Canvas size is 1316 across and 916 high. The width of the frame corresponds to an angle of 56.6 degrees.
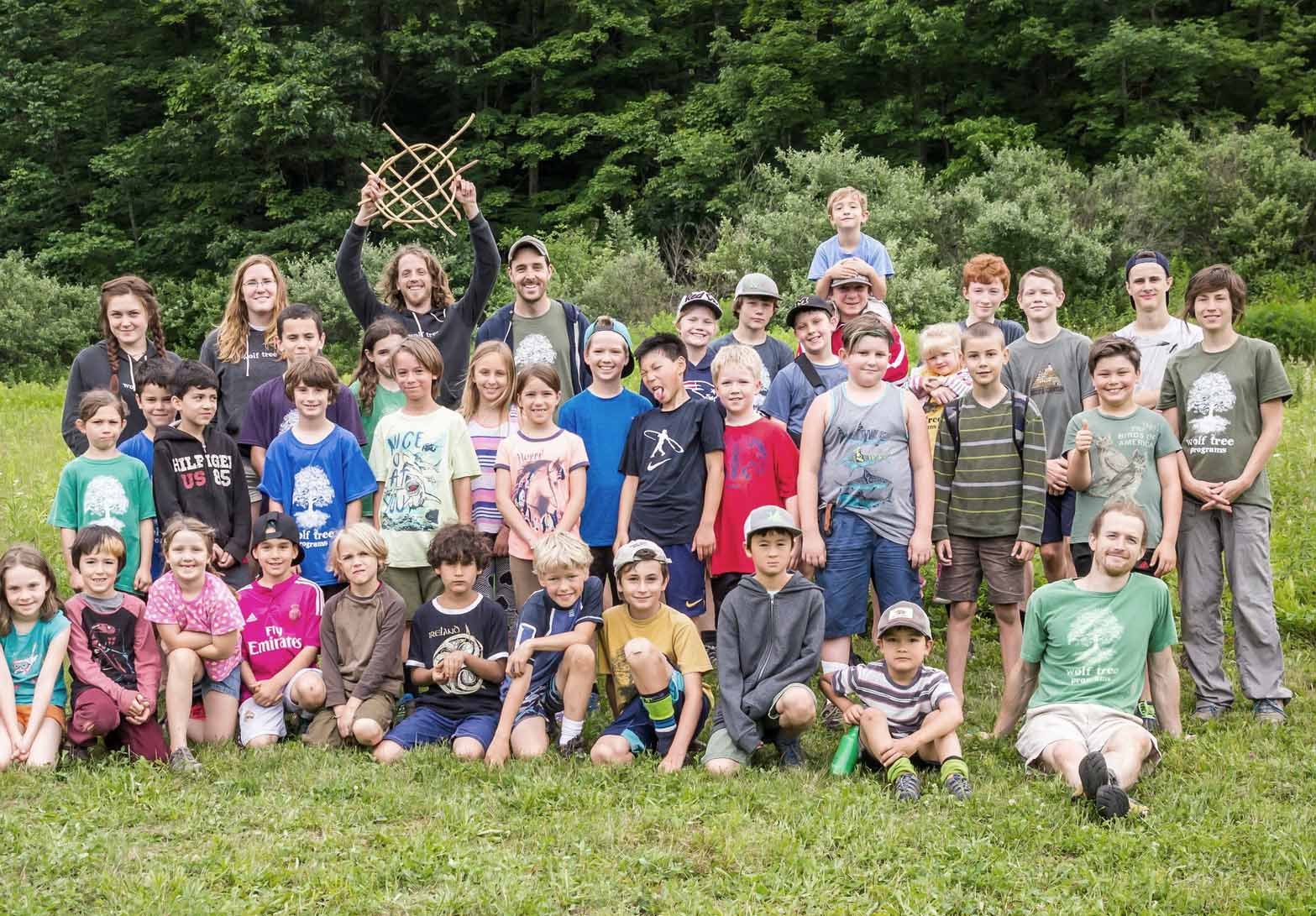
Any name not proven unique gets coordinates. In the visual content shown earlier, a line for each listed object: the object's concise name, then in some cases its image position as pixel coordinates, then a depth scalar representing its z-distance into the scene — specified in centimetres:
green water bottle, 525
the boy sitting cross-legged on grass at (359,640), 579
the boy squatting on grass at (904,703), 516
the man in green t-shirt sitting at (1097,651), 522
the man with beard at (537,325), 710
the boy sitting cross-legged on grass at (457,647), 578
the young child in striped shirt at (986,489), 586
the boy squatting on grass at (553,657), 557
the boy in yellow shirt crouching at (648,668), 539
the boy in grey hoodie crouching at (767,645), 537
